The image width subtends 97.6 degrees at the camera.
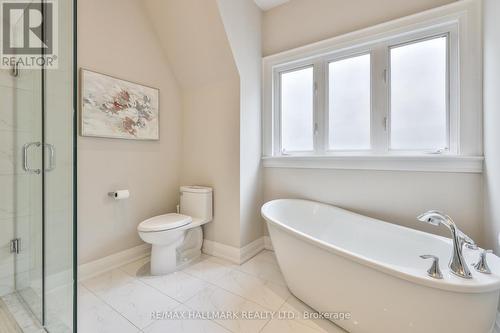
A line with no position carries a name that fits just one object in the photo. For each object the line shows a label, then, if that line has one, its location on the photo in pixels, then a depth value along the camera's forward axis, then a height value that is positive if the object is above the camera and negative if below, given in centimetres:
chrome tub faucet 95 -38
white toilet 184 -57
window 169 +64
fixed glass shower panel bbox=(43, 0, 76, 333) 110 -9
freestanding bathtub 89 -59
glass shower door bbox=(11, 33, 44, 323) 141 -14
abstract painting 184 +55
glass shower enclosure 114 -2
